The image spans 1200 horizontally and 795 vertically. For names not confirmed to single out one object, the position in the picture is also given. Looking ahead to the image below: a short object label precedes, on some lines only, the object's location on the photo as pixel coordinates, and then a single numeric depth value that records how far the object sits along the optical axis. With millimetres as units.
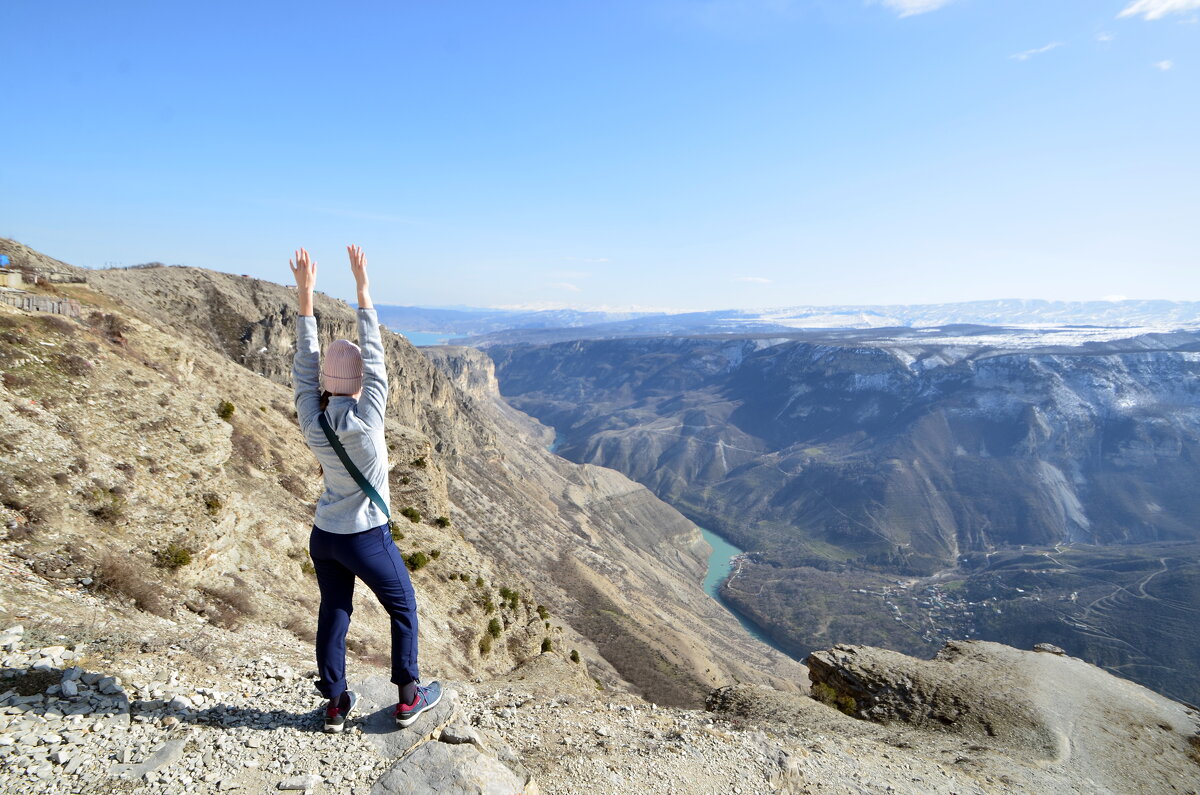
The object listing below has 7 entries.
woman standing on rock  4836
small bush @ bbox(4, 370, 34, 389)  12367
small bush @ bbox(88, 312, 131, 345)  17391
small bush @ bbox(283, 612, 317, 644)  10711
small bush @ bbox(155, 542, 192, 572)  10838
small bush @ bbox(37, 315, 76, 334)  14930
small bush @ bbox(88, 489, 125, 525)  10820
